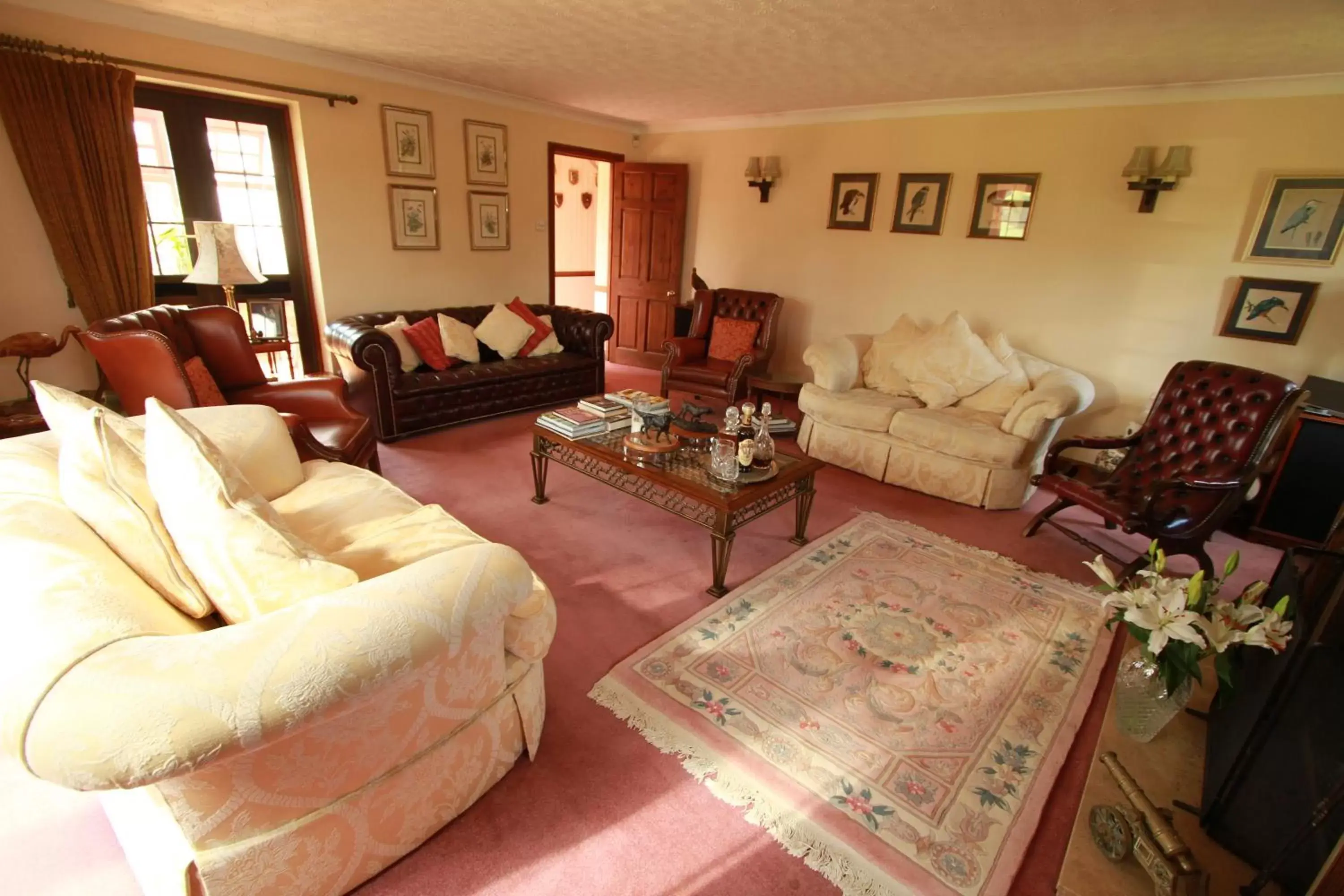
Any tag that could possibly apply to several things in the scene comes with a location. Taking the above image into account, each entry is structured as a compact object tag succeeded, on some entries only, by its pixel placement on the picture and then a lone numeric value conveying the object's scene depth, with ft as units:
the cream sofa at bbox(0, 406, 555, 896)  2.98
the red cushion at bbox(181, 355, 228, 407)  9.48
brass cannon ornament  3.87
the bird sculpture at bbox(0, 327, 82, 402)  9.39
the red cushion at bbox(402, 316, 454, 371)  14.26
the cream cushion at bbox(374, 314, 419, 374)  13.96
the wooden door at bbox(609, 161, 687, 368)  19.58
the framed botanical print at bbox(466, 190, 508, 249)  16.99
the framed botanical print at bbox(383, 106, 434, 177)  14.78
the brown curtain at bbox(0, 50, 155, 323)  10.11
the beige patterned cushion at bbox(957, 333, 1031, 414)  12.64
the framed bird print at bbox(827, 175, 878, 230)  16.15
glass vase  5.10
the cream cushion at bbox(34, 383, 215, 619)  4.24
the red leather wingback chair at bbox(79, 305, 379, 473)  8.73
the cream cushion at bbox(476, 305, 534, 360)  15.72
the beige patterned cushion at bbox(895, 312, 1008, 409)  13.07
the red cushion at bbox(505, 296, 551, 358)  16.25
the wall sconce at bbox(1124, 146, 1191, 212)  11.75
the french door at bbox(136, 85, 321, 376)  12.31
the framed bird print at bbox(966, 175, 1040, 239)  13.93
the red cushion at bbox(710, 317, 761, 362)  16.94
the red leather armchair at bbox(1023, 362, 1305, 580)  8.60
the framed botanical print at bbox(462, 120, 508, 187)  16.33
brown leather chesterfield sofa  13.00
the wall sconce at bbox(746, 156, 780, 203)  17.30
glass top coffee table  8.20
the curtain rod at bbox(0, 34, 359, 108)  9.78
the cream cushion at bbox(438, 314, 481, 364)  14.92
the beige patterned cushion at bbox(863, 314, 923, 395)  13.96
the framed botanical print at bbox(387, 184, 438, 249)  15.38
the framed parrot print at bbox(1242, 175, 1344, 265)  10.89
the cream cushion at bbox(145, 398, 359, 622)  4.06
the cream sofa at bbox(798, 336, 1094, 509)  11.34
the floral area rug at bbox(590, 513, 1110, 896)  5.18
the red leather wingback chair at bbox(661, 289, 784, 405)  15.65
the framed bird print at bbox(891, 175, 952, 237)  15.07
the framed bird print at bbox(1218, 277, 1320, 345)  11.25
